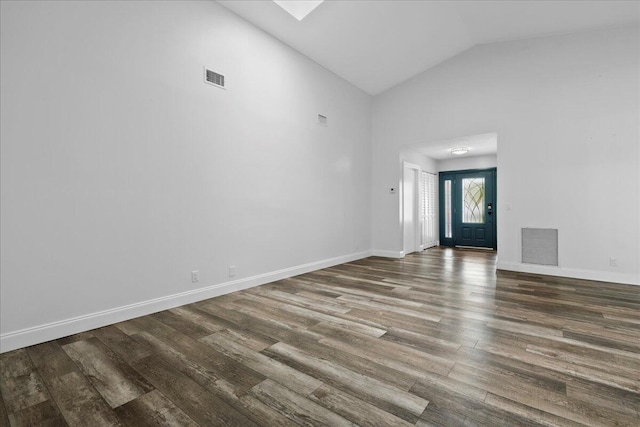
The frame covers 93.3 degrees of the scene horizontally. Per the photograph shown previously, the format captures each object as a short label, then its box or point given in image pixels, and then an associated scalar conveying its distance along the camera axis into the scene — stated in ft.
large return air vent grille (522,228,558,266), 17.16
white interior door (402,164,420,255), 24.03
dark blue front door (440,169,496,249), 28.07
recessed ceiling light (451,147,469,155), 24.09
